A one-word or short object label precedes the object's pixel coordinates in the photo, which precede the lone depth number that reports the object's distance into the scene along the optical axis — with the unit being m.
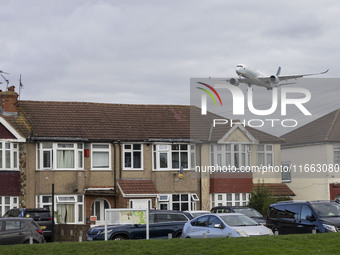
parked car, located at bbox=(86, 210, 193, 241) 28.59
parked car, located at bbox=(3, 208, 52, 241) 35.56
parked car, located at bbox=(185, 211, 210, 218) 34.24
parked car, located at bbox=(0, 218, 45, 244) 26.83
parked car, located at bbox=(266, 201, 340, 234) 26.80
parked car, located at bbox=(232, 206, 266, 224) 36.19
